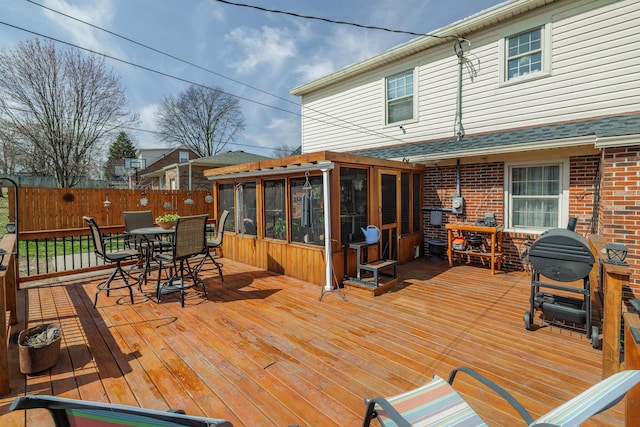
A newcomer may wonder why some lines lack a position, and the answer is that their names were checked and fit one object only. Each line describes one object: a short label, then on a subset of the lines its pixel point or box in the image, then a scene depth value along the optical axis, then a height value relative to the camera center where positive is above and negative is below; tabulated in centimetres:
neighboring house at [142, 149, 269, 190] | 1505 +198
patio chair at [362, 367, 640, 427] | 107 -106
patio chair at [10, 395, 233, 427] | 107 -81
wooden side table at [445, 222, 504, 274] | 559 -79
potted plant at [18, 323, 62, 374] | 248 -127
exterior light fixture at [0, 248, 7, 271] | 243 -52
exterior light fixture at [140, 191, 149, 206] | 905 +17
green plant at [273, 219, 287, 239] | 557 -47
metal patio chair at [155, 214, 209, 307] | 415 -56
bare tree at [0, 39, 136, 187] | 1133 +434
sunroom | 483 -13
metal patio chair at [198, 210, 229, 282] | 546 -66
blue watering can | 510 -53
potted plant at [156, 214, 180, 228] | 510 -28
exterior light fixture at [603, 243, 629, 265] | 249 -45
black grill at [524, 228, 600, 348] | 305 -77
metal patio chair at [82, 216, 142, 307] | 417 -75
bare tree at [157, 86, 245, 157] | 2517 +756
